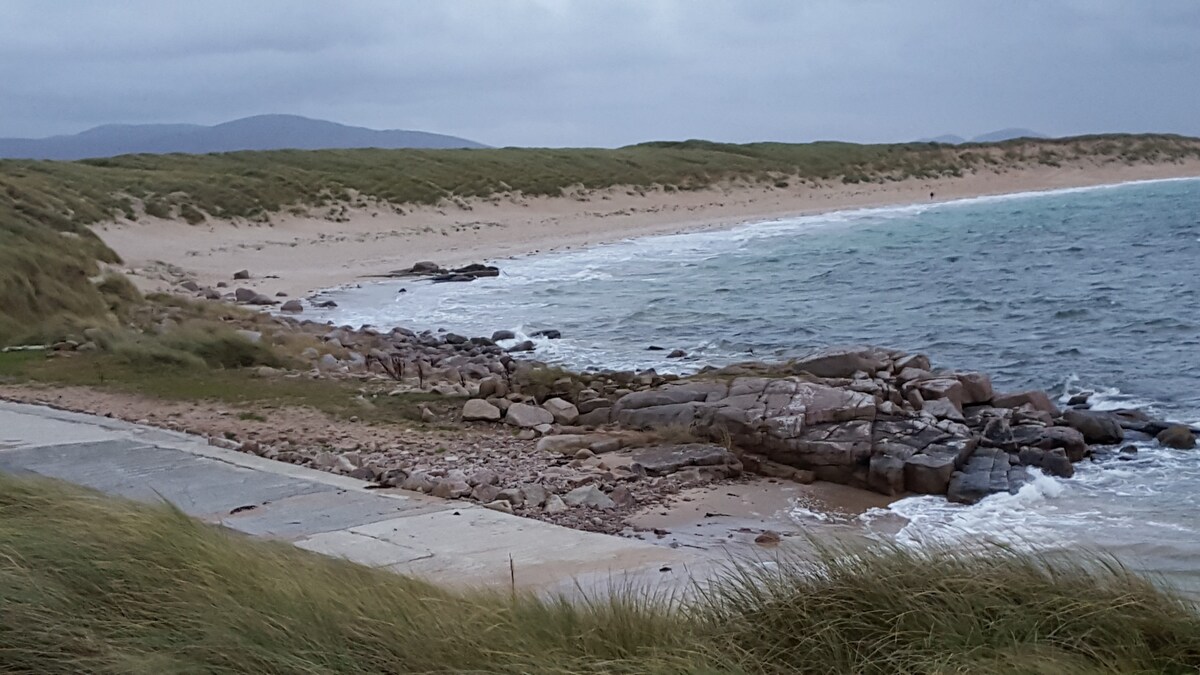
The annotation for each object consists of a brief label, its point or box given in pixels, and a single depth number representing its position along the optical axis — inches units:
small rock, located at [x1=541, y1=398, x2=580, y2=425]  502.6
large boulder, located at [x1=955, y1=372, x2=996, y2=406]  545.3
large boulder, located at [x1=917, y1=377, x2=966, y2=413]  531.5
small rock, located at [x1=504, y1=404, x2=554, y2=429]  486.0
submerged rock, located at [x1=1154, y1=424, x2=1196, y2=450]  480.1
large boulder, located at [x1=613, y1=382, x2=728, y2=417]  501.7
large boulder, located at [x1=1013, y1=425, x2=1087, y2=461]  464.1
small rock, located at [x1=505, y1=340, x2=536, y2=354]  768.5
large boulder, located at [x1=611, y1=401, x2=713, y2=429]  473.1
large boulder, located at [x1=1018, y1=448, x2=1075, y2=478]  436.5
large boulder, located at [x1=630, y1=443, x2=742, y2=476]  412.2
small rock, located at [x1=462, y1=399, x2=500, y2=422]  490.3
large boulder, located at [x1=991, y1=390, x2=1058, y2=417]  535.8
